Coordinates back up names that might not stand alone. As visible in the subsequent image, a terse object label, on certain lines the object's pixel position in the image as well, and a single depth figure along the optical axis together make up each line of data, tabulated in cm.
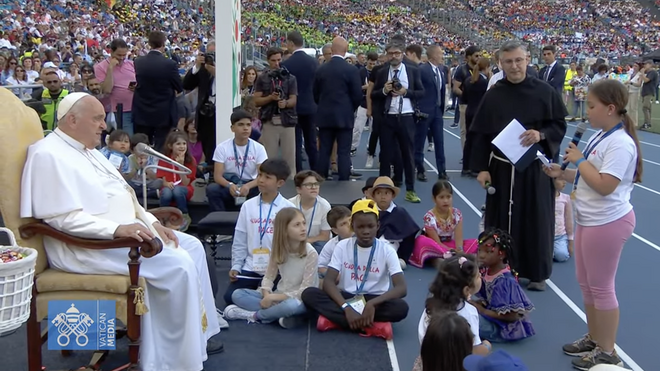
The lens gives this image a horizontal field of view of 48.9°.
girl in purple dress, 481
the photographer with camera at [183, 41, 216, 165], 894
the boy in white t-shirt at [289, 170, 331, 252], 600
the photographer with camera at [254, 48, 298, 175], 893
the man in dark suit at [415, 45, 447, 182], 998
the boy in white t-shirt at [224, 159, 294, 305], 545
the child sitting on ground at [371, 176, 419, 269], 650
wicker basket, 289
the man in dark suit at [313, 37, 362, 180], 922
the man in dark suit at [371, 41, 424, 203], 895
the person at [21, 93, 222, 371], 376
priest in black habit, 531
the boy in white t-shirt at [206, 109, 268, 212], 677
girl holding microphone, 398
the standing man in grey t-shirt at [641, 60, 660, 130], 1892
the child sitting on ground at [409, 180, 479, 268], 656
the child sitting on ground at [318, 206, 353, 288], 534
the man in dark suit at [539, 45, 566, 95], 1241
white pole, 718
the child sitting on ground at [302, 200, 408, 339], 487
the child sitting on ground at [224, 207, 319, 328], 503
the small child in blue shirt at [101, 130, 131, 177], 699
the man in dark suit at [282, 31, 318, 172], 957
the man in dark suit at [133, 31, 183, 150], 848
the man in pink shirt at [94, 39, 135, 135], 883
